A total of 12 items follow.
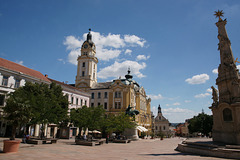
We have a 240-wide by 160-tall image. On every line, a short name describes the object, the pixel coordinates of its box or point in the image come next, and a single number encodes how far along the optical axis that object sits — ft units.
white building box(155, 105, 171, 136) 335.88
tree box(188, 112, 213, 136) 165.78
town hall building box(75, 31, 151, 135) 178.91
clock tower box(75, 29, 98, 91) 195.31
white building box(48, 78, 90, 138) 107.76
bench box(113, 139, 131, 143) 91.66
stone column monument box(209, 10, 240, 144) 48.06
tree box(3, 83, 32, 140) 46.16
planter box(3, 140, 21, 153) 39.75
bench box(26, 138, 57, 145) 63.05
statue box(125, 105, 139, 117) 117.14
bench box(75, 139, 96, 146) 70.63
